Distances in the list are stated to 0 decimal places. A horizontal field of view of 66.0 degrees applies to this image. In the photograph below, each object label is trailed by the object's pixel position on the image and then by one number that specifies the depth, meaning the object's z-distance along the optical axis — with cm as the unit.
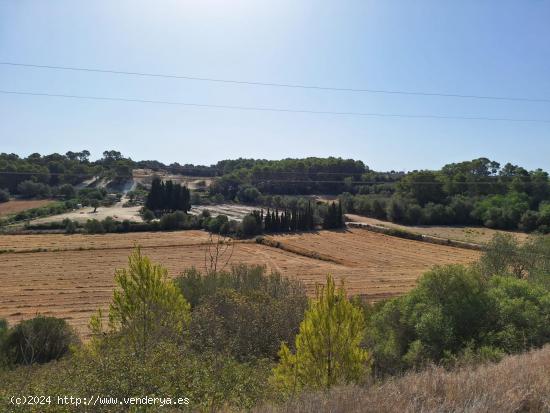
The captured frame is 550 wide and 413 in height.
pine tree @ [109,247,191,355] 1331
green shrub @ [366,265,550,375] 1255
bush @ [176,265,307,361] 1376
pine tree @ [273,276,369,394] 980
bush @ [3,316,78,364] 1692
